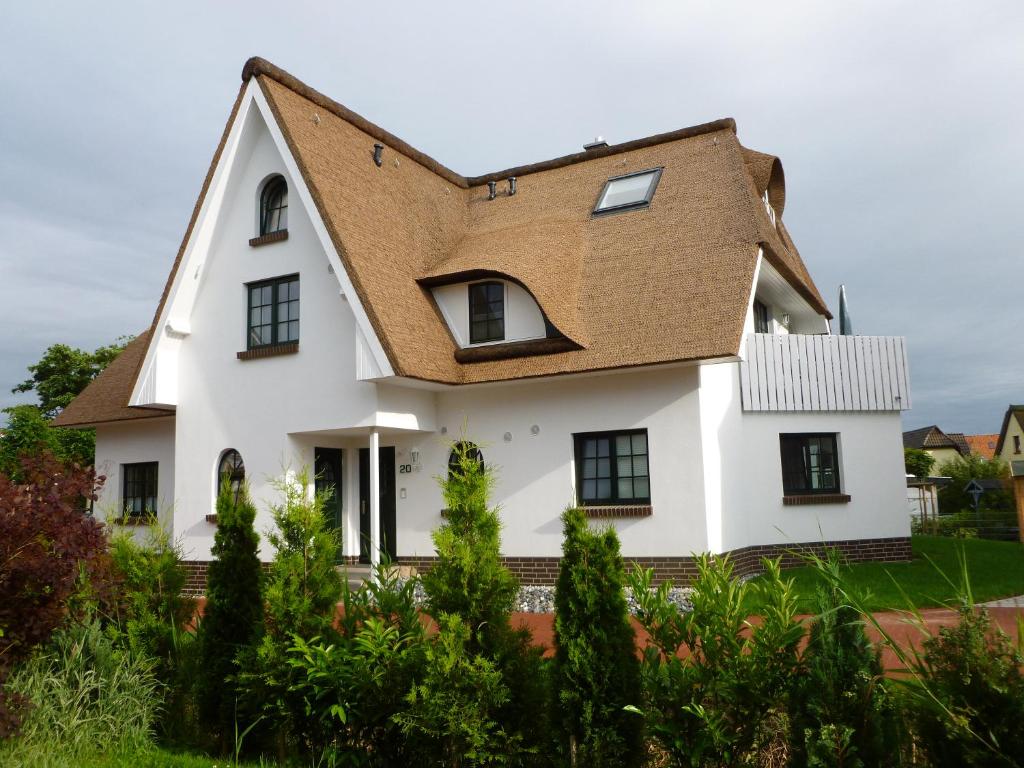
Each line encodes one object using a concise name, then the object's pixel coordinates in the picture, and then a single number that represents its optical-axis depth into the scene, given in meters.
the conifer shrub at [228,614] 6.85
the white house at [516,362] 13.88
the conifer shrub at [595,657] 5.20
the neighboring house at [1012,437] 51.69
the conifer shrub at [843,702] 4.35
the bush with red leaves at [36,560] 6.59
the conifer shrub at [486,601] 5.61
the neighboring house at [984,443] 83.67
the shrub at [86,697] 6.48
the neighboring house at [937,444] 64.94
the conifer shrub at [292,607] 6.43
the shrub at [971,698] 3.98
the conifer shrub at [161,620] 7.32
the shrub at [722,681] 4.98
